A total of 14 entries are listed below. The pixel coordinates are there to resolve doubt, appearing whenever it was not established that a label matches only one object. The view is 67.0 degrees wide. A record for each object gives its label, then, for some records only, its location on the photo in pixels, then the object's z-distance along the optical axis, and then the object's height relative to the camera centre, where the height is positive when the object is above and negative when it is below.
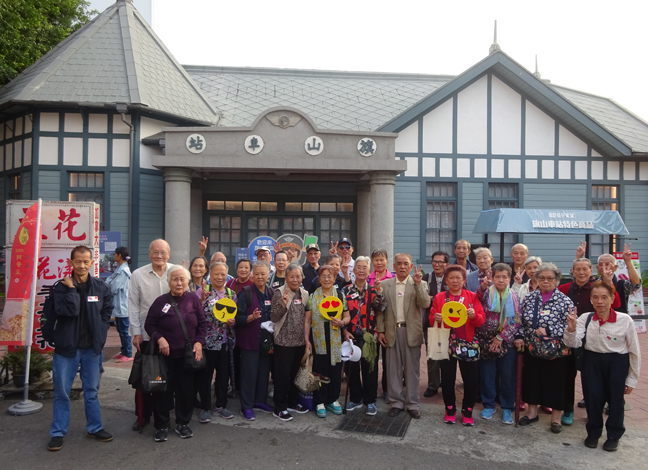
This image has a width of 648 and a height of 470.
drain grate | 4.83 -1.91
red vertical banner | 5.44 -0.51
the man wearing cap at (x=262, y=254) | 6.65 -0.24
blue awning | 10.68 +0.39
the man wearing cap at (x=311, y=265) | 6.36 -0.37
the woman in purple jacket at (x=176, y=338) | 4.55 -0.96
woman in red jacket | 4.95 -1.24
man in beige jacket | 5.23 -1.02
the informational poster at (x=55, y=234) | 5.93 +0.02
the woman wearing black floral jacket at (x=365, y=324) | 5.26 -0.95
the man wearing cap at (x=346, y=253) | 6.41 -0.21
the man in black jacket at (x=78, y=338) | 4.41 -0.94
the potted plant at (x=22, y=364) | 5.71 -1.52
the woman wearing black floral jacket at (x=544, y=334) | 4.79 -0.99
